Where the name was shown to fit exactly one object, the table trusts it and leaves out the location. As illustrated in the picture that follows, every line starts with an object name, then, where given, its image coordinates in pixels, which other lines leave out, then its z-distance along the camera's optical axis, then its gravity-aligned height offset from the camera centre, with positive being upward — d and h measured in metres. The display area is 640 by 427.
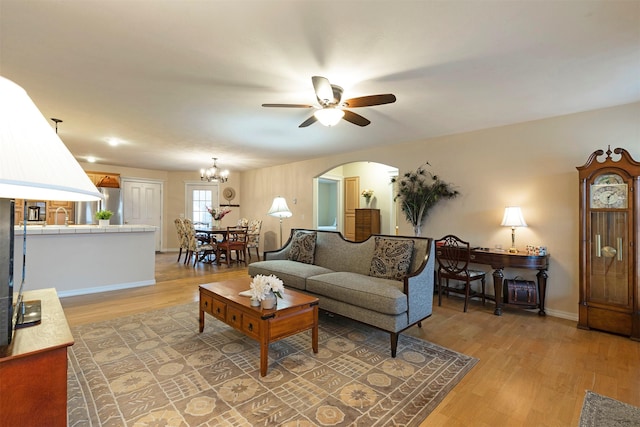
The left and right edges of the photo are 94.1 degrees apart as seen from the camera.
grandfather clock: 3.08 -0.27
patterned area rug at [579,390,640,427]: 1.82 -1.24
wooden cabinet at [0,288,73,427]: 1.07 -0.62
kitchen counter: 4.07 -0.65
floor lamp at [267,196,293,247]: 5.53 +0.14
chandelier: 6.57 +0.94
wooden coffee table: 2.27 -0.83
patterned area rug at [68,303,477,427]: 1.83 -1.21
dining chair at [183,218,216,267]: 6.68 -0.67
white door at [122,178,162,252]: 8.36 +0.35
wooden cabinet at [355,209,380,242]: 7.50 -0.13
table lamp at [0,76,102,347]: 0.63 +0.14
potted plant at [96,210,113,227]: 4.78 -0.04
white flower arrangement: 2.33 -0.56
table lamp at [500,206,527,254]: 3.82 -0.01
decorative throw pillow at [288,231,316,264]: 4.31 -0.47
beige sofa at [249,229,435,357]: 2.73 -0.68
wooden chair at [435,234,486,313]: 3.88 -0.69
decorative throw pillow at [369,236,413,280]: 3.23 -0.47
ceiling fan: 2.47 +1.03
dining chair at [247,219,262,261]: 7.57 -0.49
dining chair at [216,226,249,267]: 6.67 -0.63
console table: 3.62 -0.58
